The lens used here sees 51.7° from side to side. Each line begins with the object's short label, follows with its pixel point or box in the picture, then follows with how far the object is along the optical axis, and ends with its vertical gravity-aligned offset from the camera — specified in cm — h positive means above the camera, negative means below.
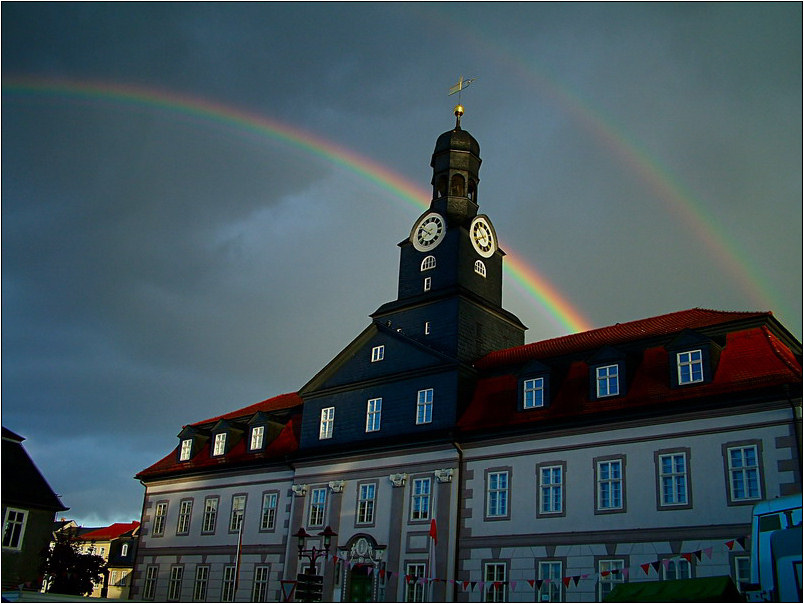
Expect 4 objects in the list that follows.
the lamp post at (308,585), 2724 +27
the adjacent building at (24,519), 4450 +302
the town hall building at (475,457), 3041 +615
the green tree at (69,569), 4353 +52
